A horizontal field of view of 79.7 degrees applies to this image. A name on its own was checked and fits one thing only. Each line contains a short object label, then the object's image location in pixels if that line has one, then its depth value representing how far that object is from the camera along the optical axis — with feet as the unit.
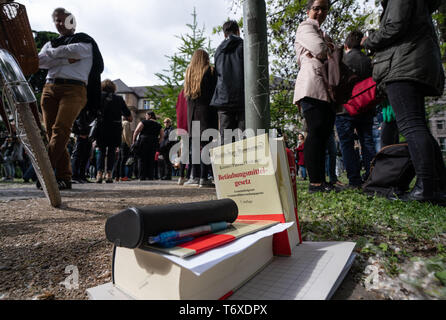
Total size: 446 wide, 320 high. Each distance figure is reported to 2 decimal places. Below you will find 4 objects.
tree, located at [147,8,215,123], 42.29
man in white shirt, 9.86
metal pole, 5.18
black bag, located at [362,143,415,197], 7.36
